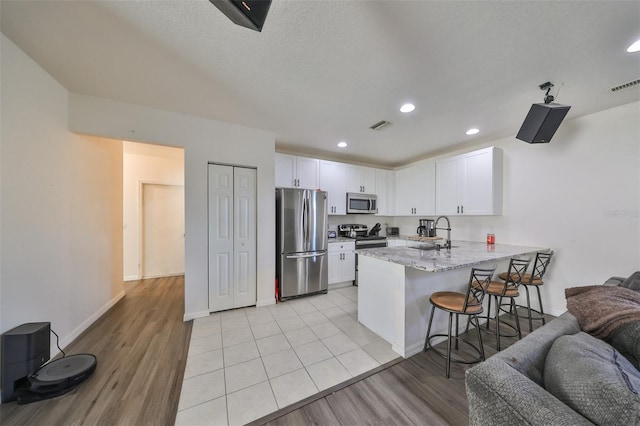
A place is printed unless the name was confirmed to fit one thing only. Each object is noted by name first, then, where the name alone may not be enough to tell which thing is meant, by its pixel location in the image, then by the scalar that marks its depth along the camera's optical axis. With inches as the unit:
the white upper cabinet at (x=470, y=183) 133.3
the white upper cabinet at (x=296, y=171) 148.4
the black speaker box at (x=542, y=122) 78.7
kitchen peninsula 83.0
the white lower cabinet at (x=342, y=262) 157.9
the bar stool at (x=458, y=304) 71.3
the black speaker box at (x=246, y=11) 36.4
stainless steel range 169.2
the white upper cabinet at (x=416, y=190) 168.9
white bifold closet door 118.6
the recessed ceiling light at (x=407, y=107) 98.3
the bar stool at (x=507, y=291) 86.7
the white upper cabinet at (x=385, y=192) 192.0
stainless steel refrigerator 137.1
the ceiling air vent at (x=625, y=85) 81.1
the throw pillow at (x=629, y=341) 41.1
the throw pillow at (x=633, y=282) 74.3
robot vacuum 62.7
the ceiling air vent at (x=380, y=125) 115.8
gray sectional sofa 26.0
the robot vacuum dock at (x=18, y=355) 61.8
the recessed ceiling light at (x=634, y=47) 63.2
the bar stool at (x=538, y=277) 101.6
